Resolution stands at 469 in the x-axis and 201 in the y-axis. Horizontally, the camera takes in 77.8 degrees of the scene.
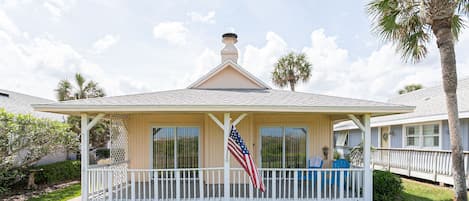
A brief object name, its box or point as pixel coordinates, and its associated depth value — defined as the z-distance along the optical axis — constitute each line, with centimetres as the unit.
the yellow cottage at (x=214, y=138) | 821
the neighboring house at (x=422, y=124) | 1114
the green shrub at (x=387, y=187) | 817
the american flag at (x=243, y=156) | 653
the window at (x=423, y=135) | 1192
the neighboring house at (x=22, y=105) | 1423
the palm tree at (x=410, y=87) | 2994
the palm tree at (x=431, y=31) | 742
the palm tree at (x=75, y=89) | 1747
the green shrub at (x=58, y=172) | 1195
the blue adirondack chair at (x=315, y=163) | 909
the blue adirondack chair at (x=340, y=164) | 901
